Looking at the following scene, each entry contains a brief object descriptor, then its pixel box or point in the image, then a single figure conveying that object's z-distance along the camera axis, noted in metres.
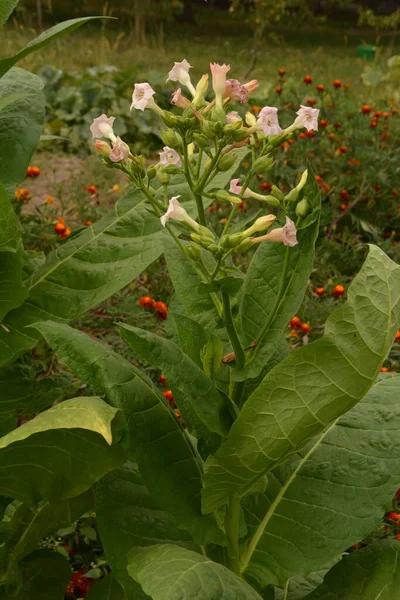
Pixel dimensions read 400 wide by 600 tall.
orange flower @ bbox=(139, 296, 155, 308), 2.82
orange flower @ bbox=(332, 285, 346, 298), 3.24
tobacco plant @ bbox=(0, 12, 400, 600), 1.30
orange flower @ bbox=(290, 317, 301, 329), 2.94
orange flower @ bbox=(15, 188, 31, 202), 3.49
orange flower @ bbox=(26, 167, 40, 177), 3.68
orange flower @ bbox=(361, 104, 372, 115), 5.23
